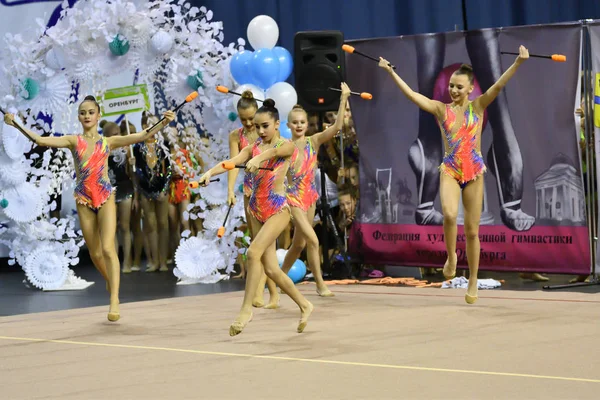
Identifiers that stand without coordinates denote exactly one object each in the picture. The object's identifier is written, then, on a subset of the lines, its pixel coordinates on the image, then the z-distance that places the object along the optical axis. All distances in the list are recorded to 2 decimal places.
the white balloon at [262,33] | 14.82
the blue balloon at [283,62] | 14.85
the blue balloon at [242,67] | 14.48
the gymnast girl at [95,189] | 10.94
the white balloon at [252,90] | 14.35
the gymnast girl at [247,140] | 11.83
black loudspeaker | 14.45
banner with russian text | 13.26
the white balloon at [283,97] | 14.50
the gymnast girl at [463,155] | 11.31
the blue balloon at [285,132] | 14.29
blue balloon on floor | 14.49
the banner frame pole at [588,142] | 12.99
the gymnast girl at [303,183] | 11.91
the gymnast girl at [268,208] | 9.32
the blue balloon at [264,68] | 14.40
